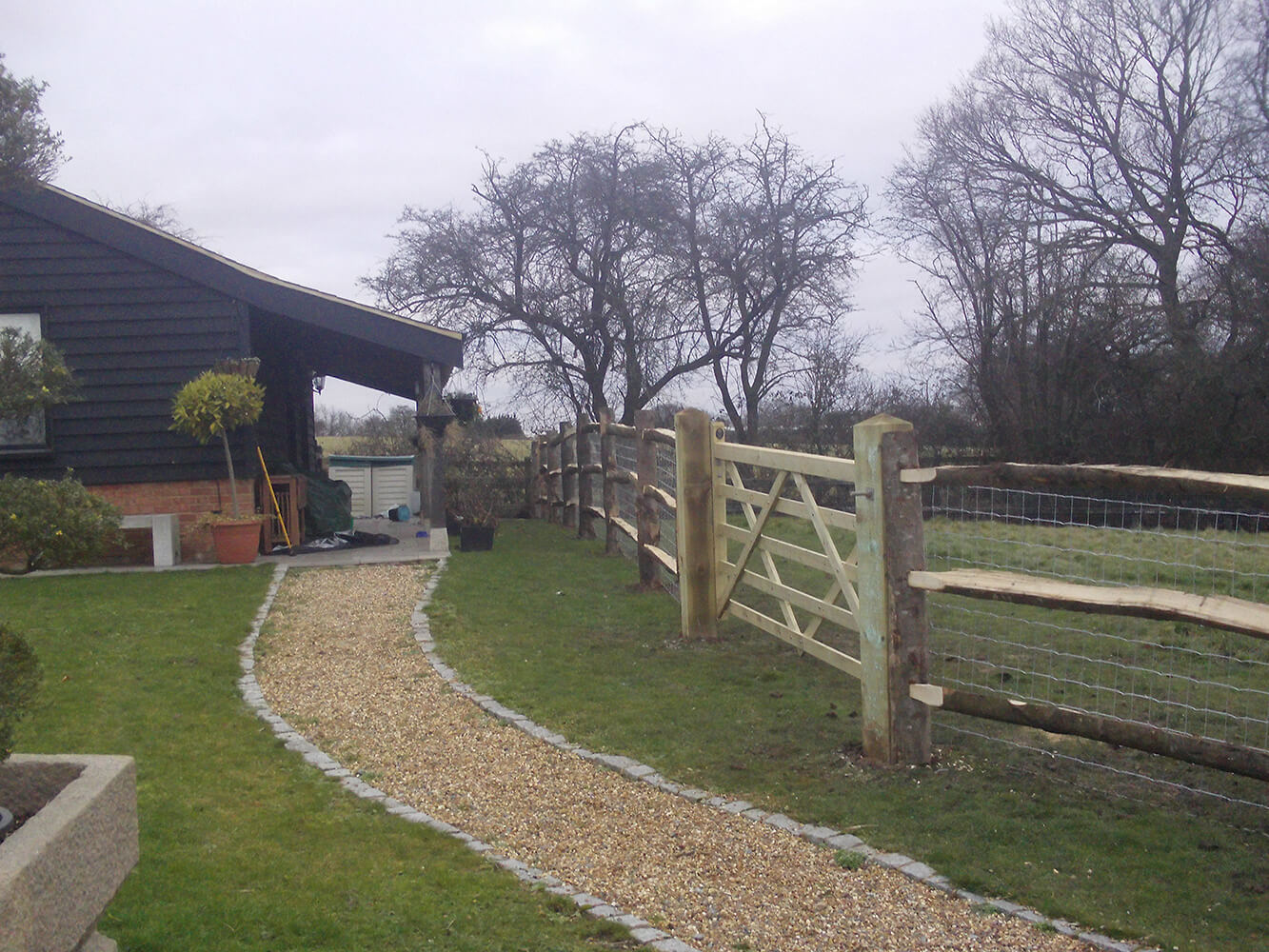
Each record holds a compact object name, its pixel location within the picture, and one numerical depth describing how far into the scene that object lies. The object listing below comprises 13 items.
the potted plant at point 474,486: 13.05
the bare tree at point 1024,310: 18.38
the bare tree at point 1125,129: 17.52
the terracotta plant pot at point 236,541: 11.18
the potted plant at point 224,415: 10.77
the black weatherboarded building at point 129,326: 11.34
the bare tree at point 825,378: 18.92
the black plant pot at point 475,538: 12.98
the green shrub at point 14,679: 2.74
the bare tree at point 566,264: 18.95
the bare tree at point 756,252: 19.23
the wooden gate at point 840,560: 4.58
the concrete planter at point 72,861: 2.31
